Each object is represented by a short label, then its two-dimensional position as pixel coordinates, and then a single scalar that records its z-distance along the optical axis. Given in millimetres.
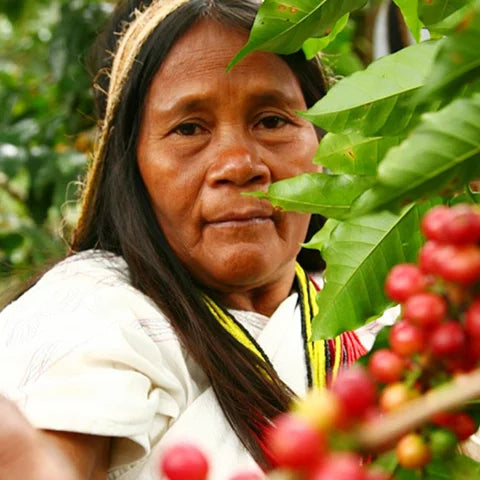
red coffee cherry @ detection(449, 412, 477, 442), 401
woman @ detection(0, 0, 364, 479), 857
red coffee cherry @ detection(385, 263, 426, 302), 379
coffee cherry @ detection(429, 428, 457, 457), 385
